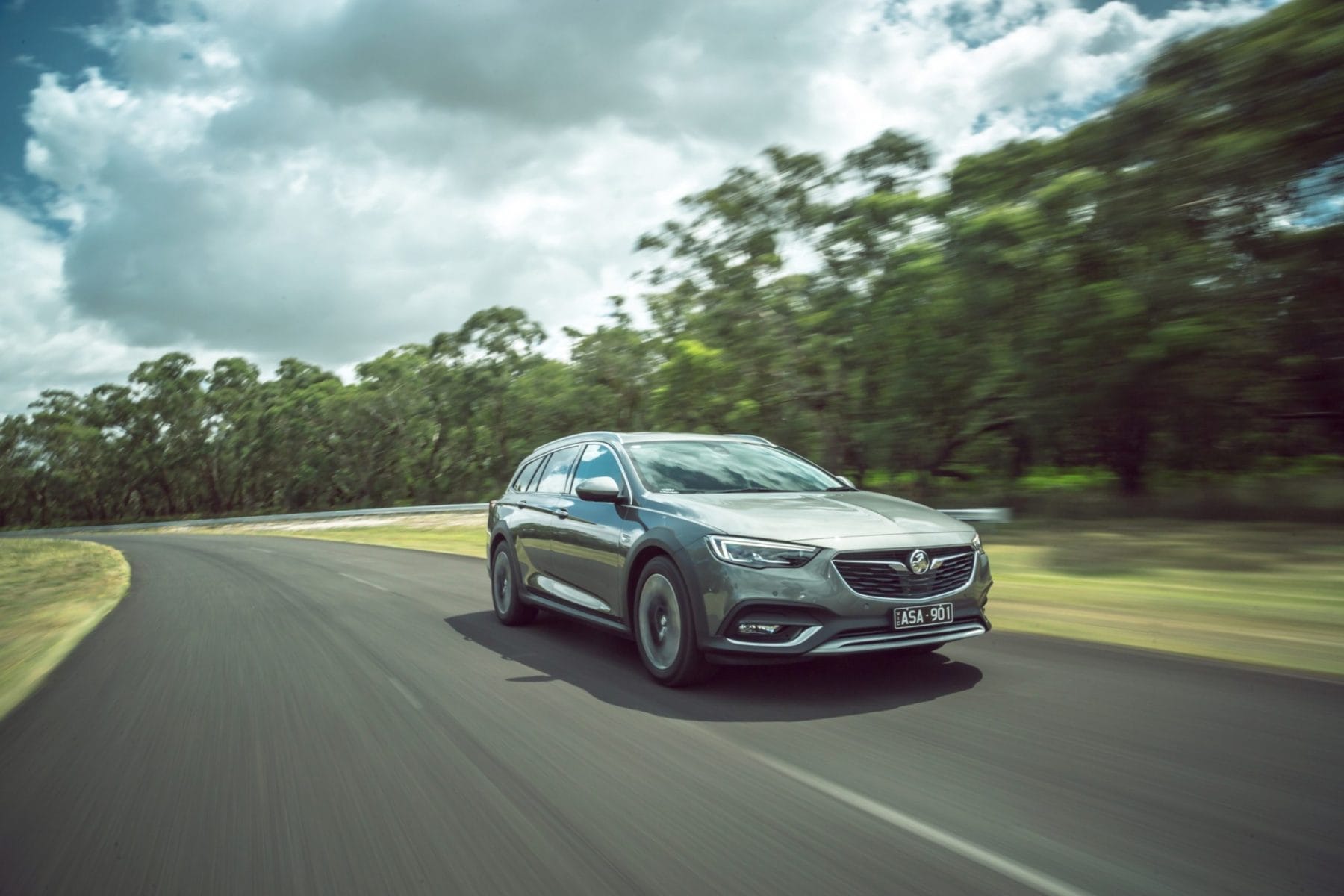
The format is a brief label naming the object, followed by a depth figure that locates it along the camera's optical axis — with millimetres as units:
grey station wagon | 5312
